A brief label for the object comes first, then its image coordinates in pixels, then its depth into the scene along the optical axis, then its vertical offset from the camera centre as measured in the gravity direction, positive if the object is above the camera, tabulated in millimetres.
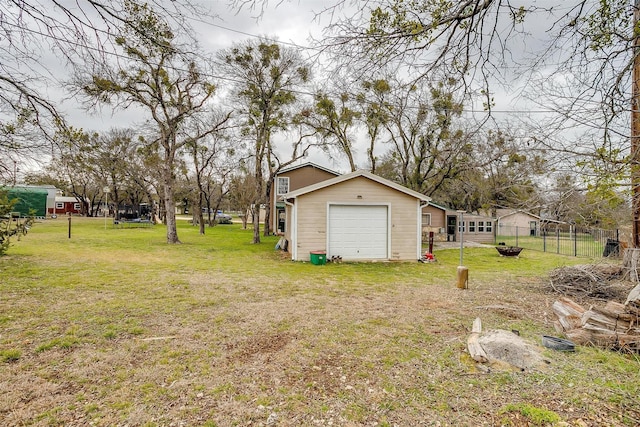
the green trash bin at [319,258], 10328 -1190
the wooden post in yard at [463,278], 7066 -1198
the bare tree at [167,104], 12887 +4802
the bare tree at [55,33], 3035 +1783
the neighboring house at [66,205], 43219 +1511
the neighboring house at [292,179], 22719 +2857
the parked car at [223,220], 34688 -127
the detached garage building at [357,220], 10834 +41
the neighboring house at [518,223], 27094 +33
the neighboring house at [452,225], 19969 -177
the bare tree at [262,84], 15789 +6719
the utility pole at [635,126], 3729 +1534
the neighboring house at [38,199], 26297 +1452
